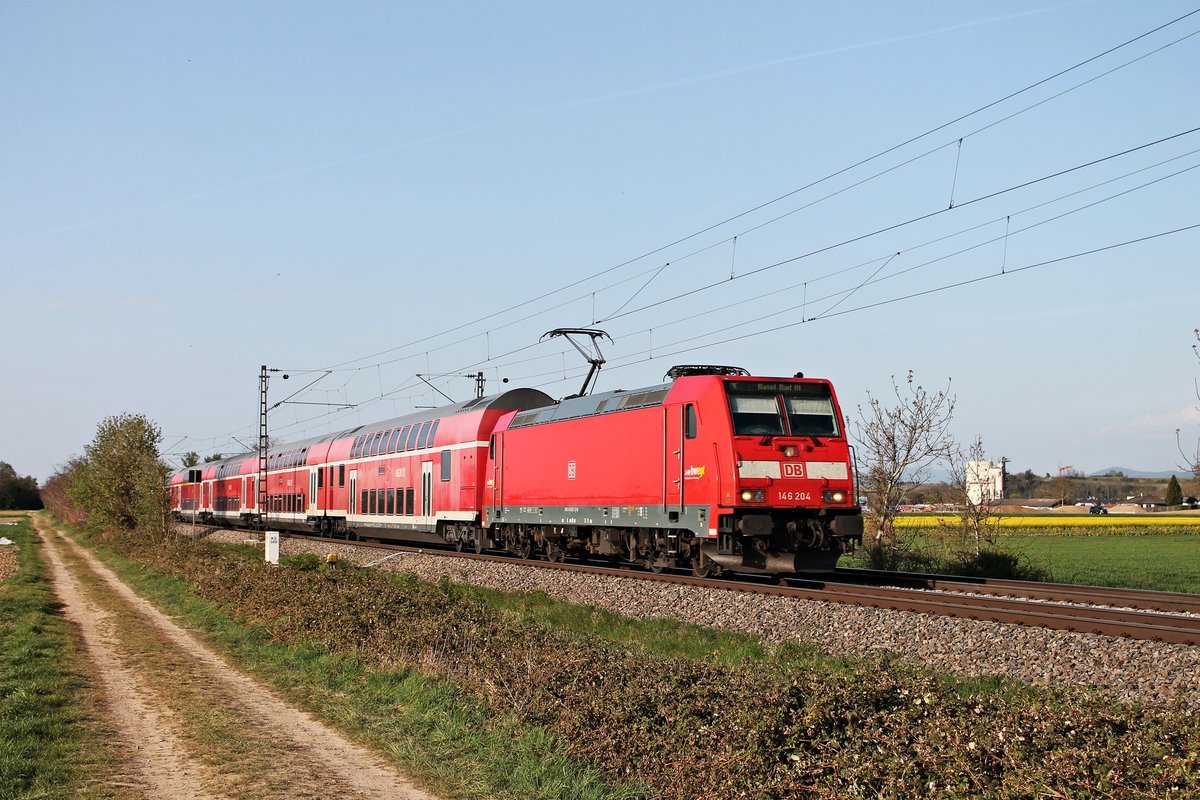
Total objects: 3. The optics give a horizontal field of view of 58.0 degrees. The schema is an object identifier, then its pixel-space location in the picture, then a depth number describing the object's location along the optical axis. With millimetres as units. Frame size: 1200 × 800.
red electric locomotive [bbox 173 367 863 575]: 20000
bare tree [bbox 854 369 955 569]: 28852
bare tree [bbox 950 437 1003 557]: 28172
